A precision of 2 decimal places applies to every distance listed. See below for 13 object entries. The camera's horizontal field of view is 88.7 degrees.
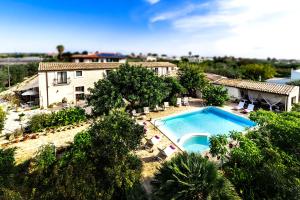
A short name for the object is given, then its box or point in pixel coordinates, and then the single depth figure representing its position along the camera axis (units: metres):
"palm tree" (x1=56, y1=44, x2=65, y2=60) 59.82
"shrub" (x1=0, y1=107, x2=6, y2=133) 13.18
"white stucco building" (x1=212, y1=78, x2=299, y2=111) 17.79
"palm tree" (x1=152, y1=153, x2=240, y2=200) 6.10
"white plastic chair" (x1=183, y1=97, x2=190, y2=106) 20.41
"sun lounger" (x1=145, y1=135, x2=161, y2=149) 11.49
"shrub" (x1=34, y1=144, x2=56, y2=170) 8.50
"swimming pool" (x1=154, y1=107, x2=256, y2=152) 12.89
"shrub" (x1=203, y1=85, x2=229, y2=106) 19.62
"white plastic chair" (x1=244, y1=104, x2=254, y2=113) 18.34
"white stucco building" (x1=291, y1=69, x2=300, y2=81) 29.04
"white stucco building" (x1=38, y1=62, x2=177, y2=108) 21.53
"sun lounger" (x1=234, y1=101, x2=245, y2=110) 18.87
